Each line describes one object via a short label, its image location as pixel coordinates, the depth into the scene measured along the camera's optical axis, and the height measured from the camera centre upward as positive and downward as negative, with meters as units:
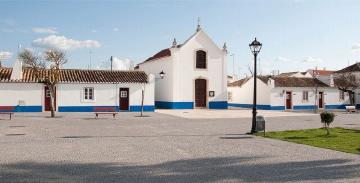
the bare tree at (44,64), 26.98 +2.60
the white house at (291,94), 41.53 +0.39
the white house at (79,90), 29.95 +0.61
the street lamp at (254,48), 16.16 +2.13
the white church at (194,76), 37.50 +2.23
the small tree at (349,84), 45.06 +1.62
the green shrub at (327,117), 15.59 -0.81
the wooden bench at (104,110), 26.11 -0.88
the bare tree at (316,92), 42.76 +0.62
